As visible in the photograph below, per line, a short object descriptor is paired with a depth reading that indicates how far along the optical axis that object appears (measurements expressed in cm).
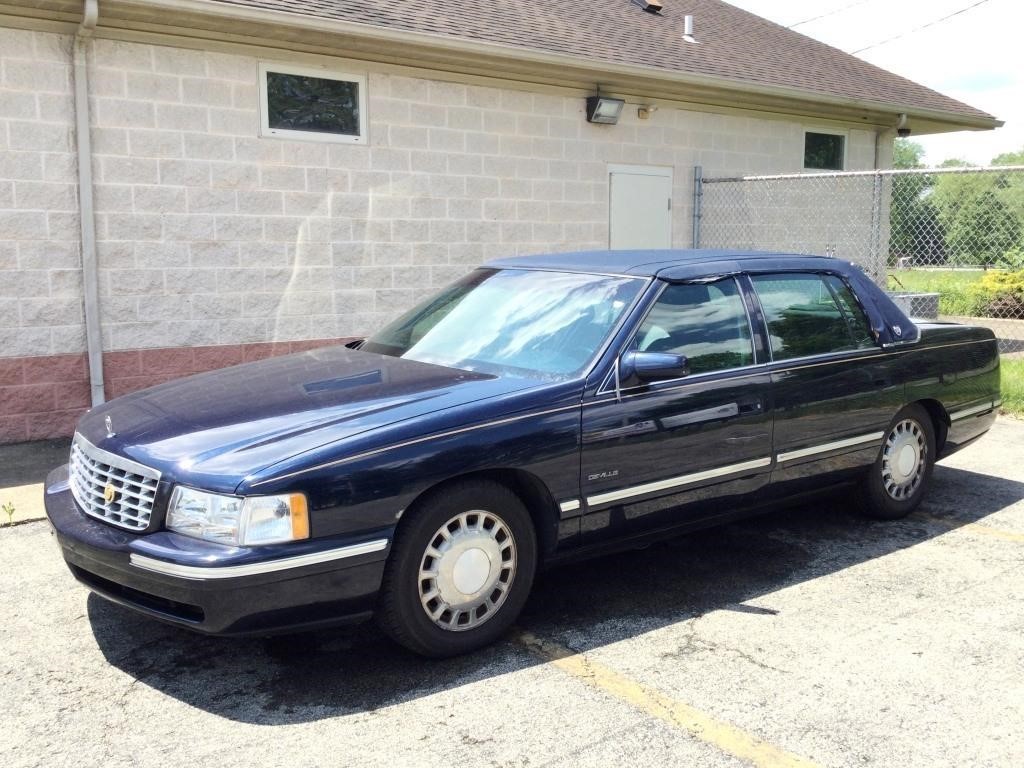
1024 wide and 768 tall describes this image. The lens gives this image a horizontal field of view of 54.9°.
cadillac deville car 347
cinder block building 740
